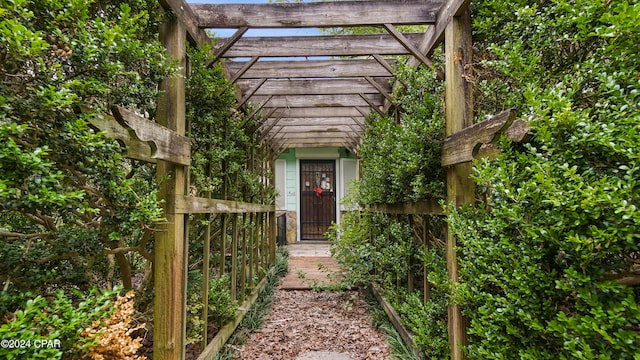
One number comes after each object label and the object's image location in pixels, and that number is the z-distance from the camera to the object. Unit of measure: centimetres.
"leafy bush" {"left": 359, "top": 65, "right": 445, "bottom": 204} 217
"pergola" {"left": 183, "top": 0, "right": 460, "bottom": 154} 235
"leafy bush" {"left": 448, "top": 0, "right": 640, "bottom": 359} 87
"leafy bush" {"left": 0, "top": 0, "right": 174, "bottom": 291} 92
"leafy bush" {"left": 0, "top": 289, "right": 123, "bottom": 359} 84
